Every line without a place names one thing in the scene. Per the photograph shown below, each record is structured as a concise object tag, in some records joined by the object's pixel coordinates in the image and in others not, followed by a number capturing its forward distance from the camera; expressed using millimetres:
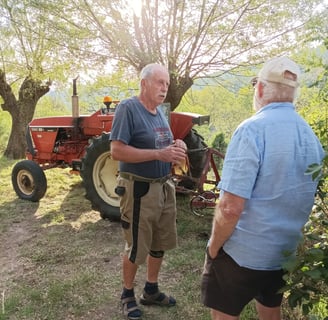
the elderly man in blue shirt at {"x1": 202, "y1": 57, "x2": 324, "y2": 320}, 1403
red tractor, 4324
